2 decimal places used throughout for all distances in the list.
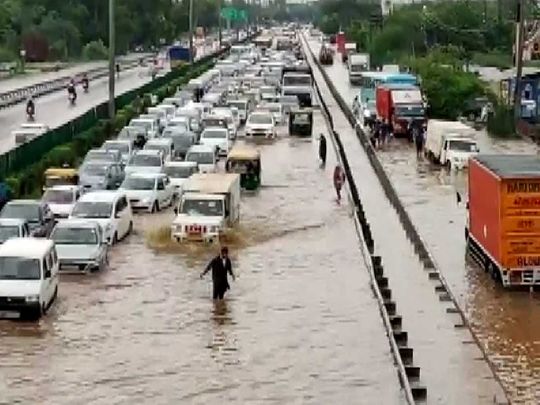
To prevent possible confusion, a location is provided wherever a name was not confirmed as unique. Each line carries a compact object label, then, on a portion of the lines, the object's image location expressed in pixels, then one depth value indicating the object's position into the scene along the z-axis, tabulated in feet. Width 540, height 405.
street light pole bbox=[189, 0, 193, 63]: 311.95
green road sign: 577.02
